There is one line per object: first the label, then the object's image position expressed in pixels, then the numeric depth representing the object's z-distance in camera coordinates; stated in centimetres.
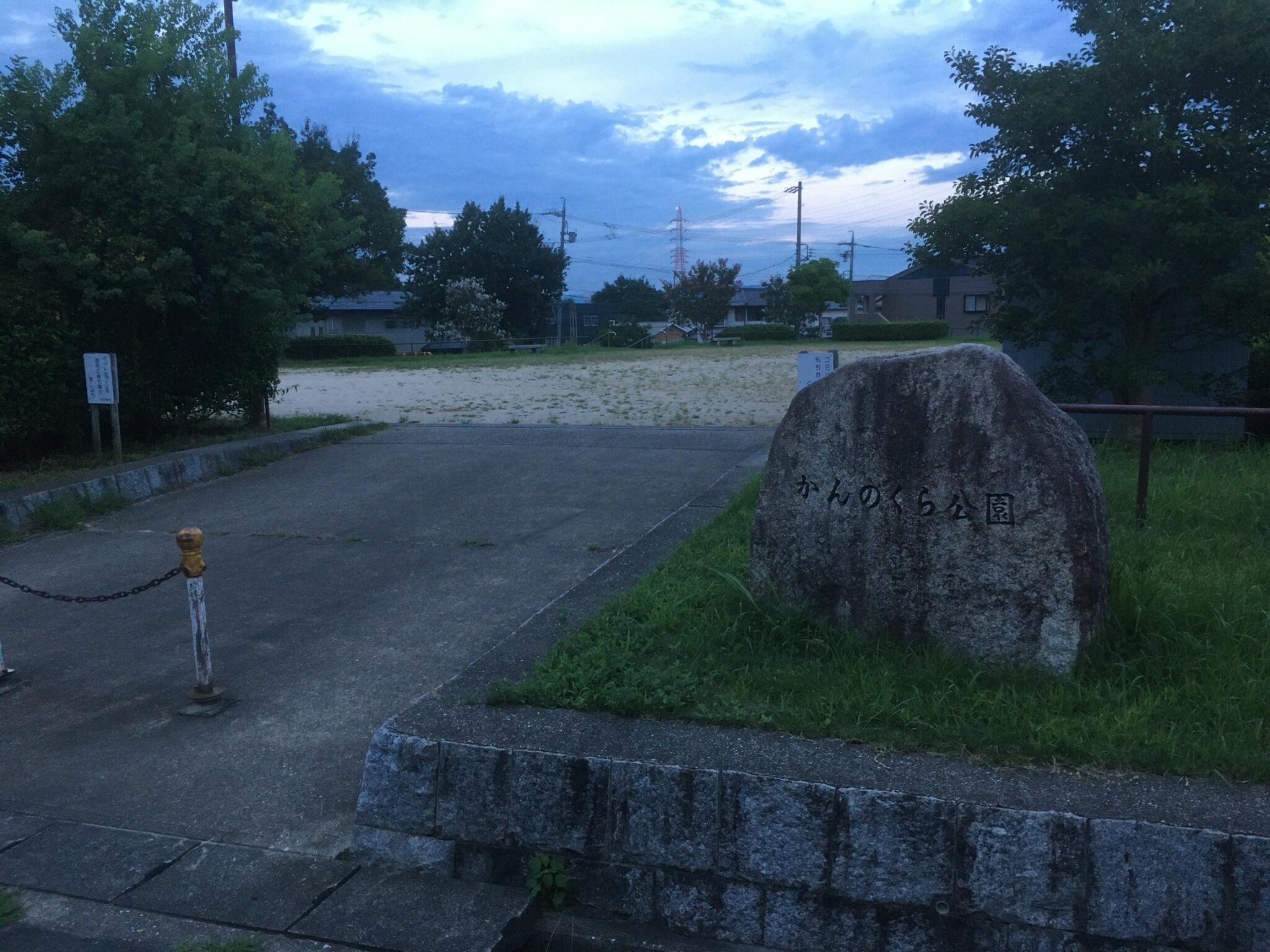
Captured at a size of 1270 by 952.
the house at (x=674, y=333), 6500
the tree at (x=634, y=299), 8512
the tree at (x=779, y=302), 6141
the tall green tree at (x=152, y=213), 1062
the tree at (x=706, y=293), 6197
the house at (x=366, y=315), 6359
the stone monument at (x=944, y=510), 405
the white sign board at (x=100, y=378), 1010
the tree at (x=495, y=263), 5100
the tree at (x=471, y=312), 4638
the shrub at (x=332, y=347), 4050
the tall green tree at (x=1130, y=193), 951
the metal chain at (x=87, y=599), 529
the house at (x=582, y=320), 6003
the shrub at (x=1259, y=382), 1054
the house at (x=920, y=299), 6706
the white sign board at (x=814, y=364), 852
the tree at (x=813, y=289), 5903
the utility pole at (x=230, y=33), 1368
